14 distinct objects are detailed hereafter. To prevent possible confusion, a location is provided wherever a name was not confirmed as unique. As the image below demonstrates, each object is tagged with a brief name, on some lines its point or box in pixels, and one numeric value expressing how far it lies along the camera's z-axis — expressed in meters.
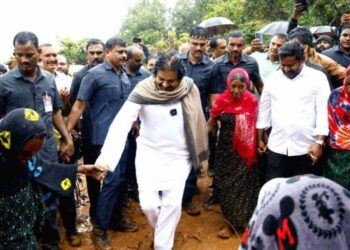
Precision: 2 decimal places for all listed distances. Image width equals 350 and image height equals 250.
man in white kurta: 3.64
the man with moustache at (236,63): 4.85
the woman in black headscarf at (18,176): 2.44
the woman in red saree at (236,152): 4.25
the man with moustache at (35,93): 3.42
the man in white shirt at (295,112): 3.71
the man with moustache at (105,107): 4.15
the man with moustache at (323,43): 6.94
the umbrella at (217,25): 11.08
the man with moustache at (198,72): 4.91
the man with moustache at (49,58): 4.93
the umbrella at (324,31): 9.96
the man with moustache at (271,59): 5.10
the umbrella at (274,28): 9.61
